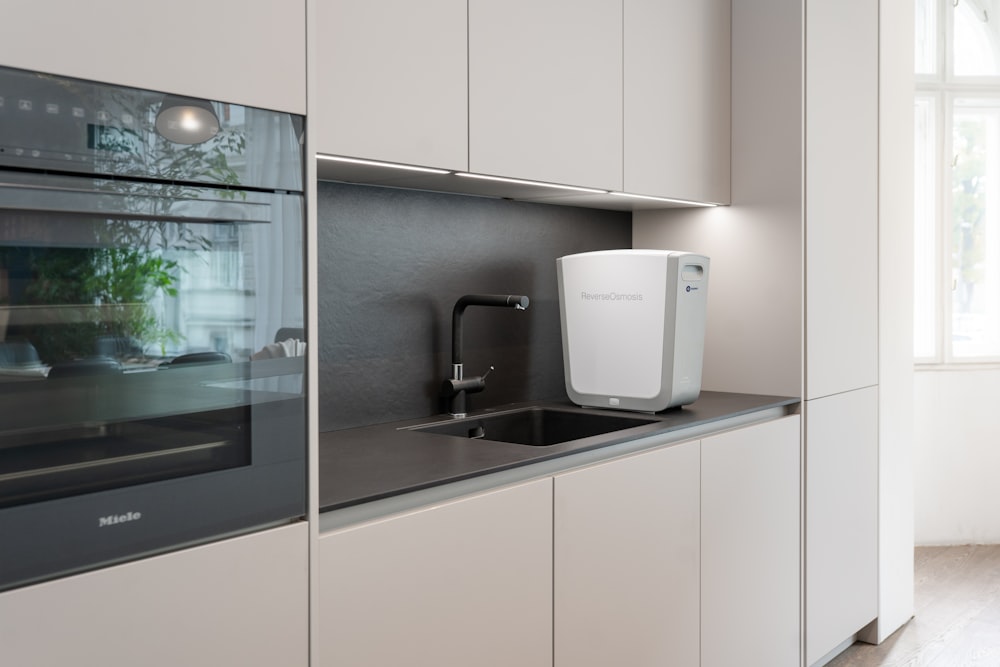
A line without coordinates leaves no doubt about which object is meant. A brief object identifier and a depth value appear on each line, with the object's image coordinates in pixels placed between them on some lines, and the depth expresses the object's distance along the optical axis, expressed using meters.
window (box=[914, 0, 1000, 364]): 4.57
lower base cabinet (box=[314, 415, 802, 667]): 1.46
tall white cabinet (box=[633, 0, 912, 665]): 2.79
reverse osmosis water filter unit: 2.40
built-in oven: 1.01
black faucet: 2.31
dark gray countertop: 1.50
